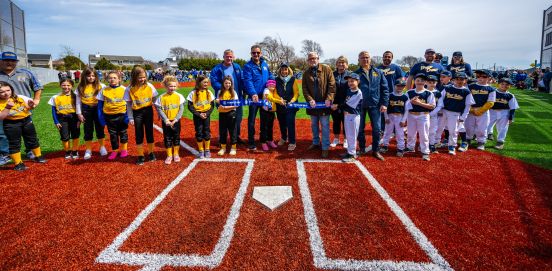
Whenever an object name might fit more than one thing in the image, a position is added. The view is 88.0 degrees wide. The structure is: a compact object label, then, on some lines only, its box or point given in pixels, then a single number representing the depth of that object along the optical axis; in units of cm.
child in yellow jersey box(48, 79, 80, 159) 579
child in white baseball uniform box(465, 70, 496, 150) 671
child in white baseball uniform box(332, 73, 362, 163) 564
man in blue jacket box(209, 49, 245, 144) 641
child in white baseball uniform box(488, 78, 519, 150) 711
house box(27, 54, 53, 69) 8109
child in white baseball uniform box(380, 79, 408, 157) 625
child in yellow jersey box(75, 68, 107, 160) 580
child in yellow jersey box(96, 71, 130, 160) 557
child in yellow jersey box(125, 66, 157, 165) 552
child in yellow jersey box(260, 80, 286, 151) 637
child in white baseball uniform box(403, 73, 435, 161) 602
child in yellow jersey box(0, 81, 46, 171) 520
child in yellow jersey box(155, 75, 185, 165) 562
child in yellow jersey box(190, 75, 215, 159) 585
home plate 400
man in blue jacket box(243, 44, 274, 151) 634
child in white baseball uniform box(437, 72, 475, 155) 636
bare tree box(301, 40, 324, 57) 6723
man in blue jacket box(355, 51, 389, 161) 582
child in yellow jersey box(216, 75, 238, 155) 608
